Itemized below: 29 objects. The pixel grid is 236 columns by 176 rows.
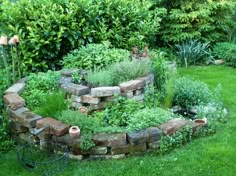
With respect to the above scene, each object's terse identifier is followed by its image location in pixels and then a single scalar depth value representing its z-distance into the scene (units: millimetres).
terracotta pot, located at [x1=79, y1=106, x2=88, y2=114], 4412
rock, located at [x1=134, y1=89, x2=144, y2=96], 4738
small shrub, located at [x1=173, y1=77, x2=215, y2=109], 5289
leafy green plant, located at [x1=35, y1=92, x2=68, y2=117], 4398
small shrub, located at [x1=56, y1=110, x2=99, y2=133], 4145
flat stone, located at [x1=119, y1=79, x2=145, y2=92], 4574
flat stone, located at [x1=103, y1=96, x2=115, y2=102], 4558
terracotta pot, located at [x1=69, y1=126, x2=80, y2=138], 4001
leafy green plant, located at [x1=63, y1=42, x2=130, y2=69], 5258
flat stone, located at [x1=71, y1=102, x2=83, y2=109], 4598
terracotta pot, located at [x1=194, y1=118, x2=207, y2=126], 4549
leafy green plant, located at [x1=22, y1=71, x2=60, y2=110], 4664
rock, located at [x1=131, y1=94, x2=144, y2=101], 4714
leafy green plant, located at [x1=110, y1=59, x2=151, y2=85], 4883
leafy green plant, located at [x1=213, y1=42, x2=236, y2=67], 7781
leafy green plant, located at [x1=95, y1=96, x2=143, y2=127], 4402
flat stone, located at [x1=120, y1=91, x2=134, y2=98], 4605
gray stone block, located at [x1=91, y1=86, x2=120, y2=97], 4466
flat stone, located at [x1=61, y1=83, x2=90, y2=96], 4508
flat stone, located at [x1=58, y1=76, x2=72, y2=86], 4813
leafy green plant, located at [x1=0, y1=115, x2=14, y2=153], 4383
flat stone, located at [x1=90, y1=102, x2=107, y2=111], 4535
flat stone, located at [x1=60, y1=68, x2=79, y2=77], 5012
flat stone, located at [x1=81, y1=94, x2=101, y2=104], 4492
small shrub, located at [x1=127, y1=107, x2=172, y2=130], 4254
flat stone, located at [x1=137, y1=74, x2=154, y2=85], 4848
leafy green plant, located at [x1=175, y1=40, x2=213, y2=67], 7801
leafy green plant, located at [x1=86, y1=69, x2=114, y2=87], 4730
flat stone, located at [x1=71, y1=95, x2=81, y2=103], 4562
